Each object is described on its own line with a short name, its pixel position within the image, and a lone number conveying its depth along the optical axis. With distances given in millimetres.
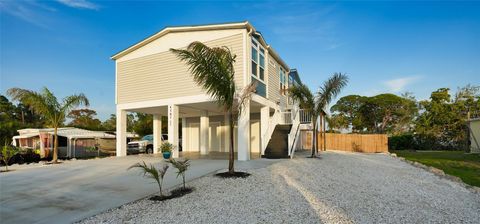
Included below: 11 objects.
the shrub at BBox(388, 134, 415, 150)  27391
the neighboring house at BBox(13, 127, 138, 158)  17094
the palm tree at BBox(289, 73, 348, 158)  13133
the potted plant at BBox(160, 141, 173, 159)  12794
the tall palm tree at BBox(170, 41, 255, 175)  7566
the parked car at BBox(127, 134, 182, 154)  20244
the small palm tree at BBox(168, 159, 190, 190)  6308
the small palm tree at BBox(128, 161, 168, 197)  5704
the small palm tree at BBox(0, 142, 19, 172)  11523
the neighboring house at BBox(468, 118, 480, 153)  19516
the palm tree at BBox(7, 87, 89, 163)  13070
